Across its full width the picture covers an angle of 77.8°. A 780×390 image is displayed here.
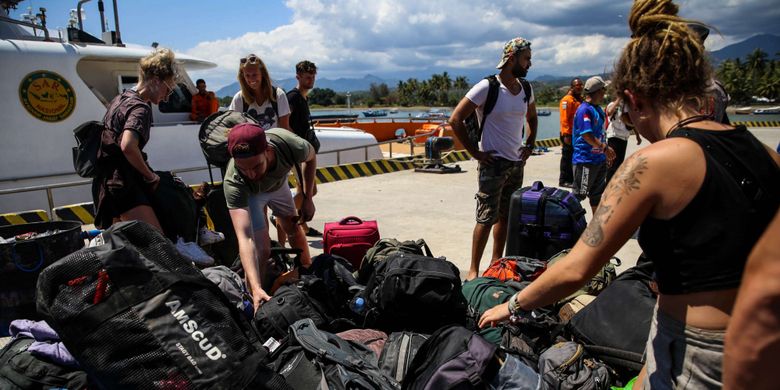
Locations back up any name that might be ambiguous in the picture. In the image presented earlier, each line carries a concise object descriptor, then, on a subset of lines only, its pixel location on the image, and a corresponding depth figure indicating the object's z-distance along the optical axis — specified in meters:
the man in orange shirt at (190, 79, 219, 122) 9.40
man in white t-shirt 4.37
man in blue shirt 5.77
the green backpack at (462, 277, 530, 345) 3.24
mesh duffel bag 1.89
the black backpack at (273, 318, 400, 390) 2.30
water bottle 3.18
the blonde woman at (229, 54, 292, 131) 4.84
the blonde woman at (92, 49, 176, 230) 3.62
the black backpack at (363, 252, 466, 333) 2.92
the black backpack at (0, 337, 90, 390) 2.32
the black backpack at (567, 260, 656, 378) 2.60
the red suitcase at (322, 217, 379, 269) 4.36
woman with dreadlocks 1.36
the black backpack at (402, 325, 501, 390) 2.16
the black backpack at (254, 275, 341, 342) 2.90
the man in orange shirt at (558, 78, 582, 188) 8.09
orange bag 3.78
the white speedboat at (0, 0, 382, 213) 7.14
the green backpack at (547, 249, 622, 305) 3.50
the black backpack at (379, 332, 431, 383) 2.50
